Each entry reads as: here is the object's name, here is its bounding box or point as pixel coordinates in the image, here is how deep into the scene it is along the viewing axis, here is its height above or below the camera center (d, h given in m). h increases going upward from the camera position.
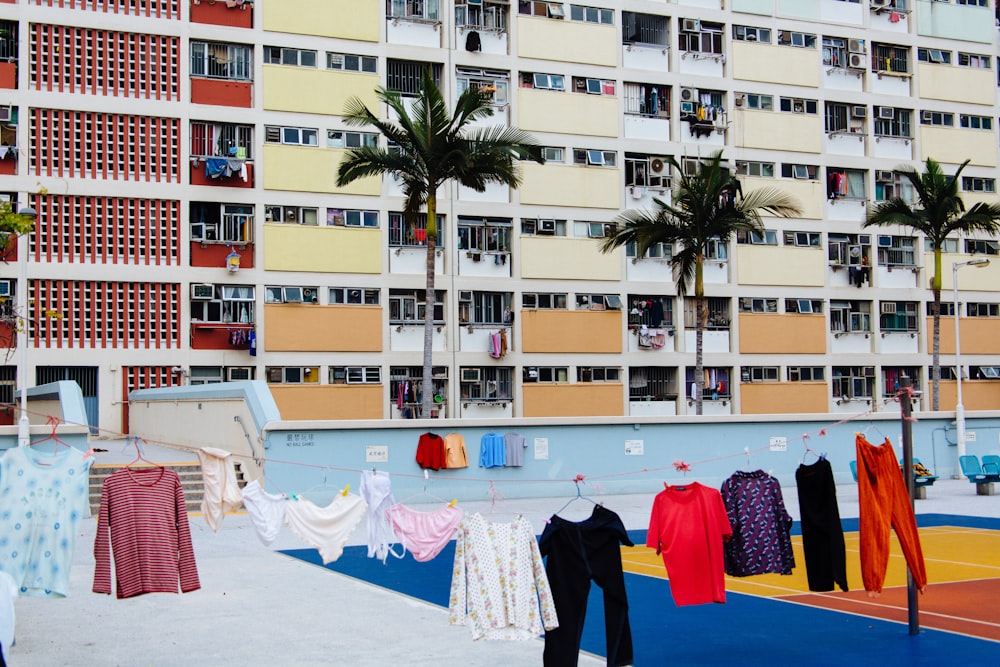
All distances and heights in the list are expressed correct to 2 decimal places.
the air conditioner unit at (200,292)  35.16 +3.06
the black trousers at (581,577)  10.42 -1.69
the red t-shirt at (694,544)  11.35 -1.50
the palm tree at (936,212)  35.97 +5.33
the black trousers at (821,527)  11.91 -1.43
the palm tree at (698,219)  32.94 +4.75
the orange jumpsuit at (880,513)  11.65 -1.26
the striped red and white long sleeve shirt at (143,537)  10.63 -1.29
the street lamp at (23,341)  21.28 +1.40
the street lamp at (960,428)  31.77 -1.18
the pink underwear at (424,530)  12.00 -1.41
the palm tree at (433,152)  29.09 +5.95
